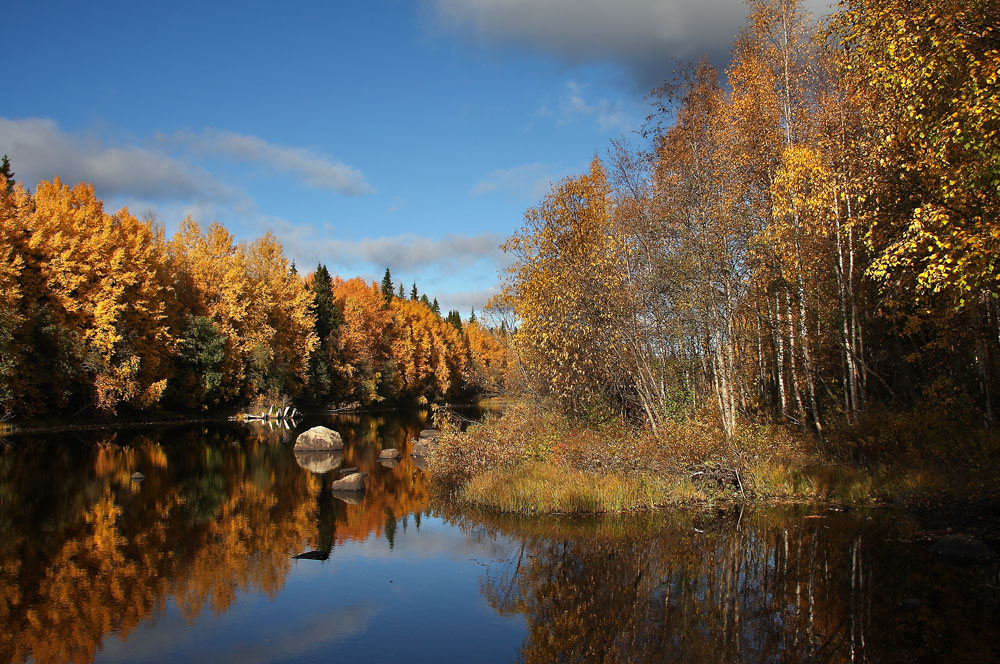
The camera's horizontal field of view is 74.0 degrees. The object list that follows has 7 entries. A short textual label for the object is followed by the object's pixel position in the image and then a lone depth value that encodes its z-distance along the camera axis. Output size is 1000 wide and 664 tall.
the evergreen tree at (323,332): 59.31
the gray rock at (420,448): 30.17
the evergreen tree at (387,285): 97.41
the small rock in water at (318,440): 31.20
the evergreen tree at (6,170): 50.09
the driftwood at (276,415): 52.03
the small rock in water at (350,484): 20.90
